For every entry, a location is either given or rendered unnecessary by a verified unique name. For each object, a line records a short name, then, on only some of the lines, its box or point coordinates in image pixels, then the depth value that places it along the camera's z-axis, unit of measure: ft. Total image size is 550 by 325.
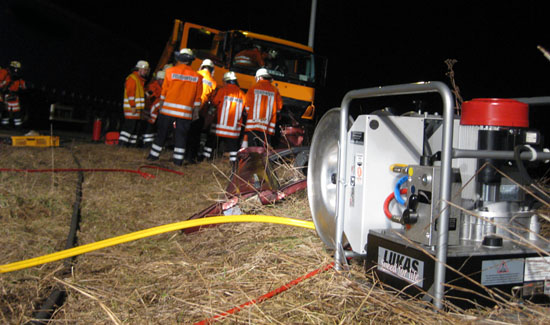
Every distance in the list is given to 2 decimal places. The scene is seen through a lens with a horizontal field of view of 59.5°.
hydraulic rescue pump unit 6.84
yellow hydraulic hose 10.04
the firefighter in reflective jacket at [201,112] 28.55
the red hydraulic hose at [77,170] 19.88
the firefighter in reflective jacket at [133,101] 31.45
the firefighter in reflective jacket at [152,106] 32.32
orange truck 31.68
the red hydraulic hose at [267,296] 7.59
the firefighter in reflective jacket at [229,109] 27.73
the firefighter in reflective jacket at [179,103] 25.71
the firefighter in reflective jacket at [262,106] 27.04
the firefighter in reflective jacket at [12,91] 37.81
